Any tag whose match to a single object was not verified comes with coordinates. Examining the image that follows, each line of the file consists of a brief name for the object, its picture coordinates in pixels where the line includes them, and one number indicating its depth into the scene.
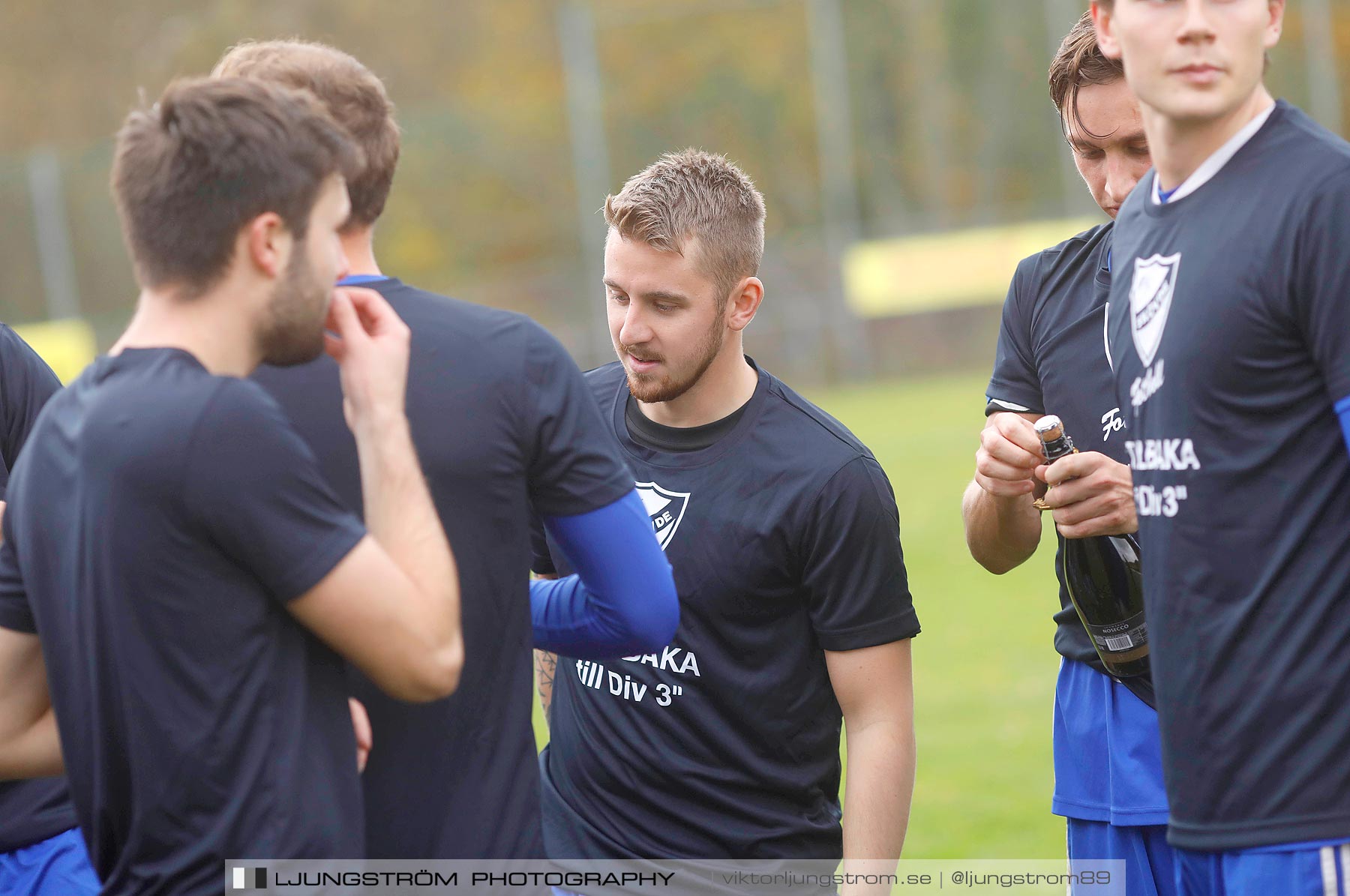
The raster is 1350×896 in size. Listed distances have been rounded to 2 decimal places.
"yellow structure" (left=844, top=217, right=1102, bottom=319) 55.06
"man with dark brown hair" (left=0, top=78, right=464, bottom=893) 4.13
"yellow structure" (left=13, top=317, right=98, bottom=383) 52.47
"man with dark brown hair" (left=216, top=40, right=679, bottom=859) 4.79
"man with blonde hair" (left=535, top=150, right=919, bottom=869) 6.56
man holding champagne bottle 6.39
